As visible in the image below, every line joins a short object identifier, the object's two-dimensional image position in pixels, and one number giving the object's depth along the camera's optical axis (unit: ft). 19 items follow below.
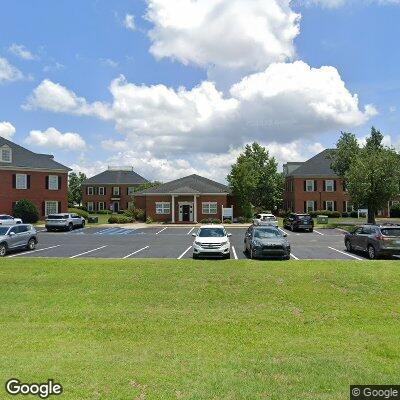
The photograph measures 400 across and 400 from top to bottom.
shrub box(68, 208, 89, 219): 177.48
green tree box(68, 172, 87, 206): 355.85
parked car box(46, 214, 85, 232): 131.75
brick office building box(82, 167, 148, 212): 289.74
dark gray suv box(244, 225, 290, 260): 64.13
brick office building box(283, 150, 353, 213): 211.00
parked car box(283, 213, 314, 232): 130.00
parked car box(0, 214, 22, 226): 120.18
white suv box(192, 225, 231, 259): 65.10
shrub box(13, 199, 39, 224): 158.51
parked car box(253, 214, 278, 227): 142.41
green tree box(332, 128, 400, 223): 130.31
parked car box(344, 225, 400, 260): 65.67
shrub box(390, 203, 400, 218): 219.20
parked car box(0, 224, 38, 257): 70.54
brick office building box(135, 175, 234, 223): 175.42
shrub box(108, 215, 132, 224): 167.84
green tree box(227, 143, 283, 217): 245.86
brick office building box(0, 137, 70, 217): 163.73
